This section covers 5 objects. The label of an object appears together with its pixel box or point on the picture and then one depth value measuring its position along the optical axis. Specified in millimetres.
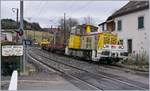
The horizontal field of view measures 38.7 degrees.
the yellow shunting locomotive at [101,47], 18244
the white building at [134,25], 19341
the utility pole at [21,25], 11975
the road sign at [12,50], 11275
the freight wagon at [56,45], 31755
